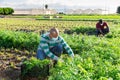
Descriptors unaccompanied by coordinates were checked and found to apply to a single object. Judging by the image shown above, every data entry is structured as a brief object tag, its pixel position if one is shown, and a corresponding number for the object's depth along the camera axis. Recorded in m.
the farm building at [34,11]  64.09
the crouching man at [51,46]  5.19
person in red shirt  10.71
